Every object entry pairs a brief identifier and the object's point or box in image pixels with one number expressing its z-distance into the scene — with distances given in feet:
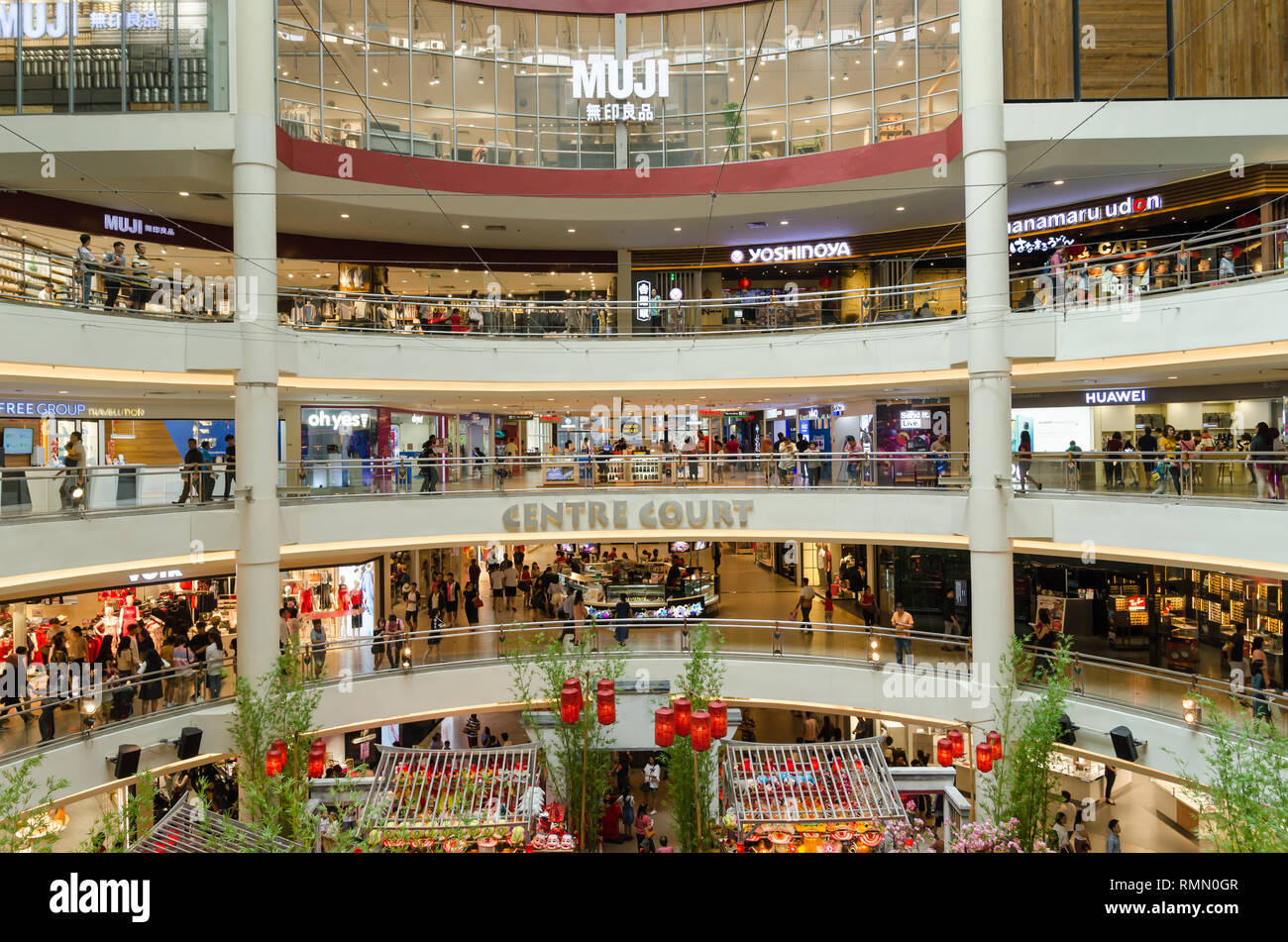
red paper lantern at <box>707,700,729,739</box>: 44.70
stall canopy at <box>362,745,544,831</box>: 45.78
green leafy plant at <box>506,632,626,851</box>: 48.55
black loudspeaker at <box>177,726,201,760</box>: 52.31
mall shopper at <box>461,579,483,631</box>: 71.51
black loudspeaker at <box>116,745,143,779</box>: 49.26
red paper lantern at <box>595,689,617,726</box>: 47.03
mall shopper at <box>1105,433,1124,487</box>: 53.36
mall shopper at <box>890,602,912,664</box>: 61.26
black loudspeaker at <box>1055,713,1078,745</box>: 53.57
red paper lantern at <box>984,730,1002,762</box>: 47.74
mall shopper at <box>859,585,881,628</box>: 67.31
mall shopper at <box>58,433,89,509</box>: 49.19
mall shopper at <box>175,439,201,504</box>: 56.03
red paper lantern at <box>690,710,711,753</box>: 41.64
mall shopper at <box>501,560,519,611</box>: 76.43
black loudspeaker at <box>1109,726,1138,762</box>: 50.83
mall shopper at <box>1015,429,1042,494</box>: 59.05
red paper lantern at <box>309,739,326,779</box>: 47.55
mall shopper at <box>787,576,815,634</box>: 70.03
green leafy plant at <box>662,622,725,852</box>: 43.27
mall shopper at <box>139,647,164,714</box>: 52.01
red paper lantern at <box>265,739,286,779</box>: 46.44
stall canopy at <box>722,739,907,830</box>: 45.96
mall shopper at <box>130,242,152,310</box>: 54.34
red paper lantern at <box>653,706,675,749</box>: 43.83
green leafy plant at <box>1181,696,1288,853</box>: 25.77
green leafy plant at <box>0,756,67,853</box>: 24.70
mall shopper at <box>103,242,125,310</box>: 52.60
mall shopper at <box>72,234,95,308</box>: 51.24
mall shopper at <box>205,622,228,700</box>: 55.93
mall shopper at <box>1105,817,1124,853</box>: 50.83
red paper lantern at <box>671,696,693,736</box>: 42.68
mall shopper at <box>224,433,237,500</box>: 58.17
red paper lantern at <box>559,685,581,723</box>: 47.09
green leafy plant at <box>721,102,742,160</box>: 74.95
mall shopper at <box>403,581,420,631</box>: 71.51
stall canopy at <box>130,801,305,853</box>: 31.14
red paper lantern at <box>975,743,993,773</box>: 47.26
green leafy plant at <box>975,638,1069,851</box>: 41.55
